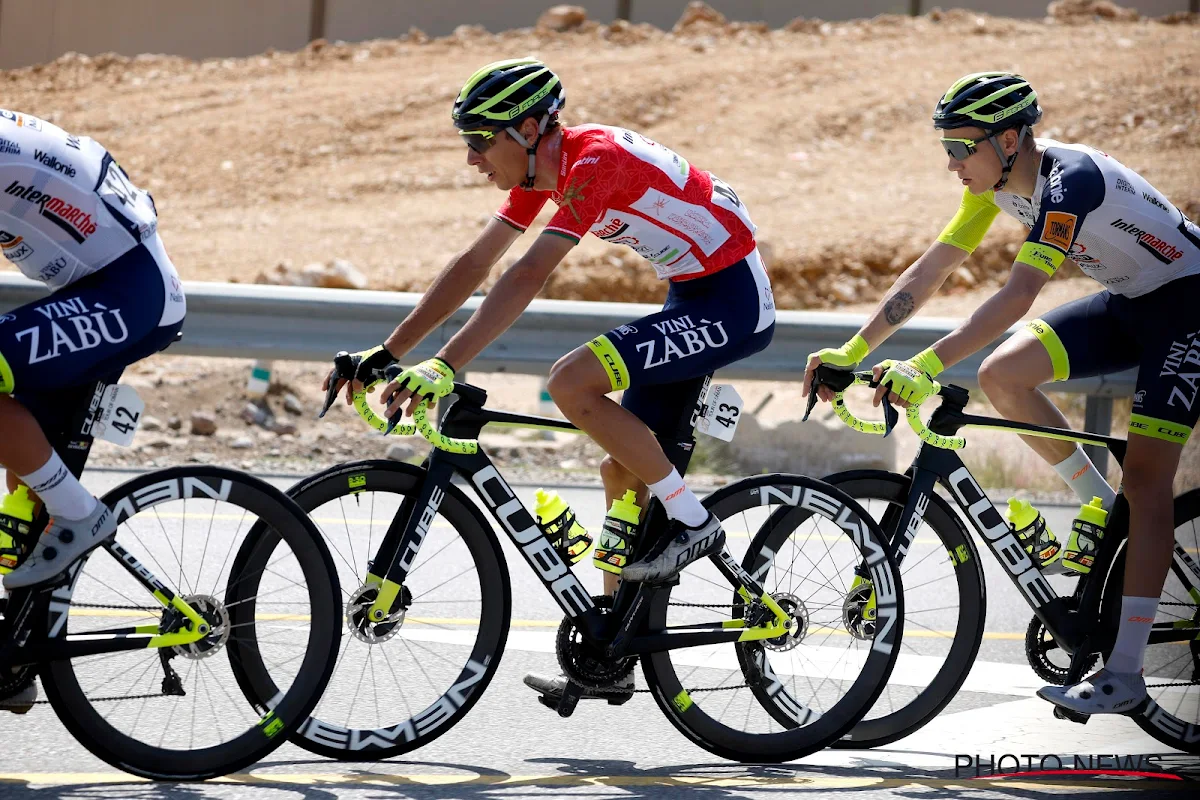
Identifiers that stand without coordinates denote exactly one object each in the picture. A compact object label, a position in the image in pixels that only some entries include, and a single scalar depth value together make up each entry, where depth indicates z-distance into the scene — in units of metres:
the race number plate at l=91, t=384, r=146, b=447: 8.72
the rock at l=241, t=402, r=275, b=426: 22.56
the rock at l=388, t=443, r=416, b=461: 20.22
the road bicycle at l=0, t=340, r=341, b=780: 8.55
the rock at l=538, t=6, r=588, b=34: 60.50
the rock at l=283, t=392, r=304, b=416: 23.30
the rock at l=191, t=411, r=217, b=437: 21.37
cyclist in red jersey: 9.23
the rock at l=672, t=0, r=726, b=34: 60.00
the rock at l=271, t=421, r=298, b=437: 22.31
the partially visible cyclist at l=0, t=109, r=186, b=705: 8.27
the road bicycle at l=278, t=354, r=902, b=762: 9.34
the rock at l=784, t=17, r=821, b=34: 59.53
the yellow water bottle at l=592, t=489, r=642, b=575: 9.77
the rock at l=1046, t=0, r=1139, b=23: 59.72
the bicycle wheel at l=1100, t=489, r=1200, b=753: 10.29
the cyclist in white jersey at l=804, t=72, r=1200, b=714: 9.62
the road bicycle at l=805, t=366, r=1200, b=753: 10.23
